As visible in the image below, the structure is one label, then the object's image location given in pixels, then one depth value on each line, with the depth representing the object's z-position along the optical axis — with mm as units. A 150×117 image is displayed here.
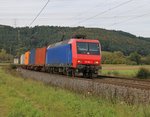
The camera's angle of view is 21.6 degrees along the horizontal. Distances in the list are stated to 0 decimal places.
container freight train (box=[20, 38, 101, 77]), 31141
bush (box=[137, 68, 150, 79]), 39506
